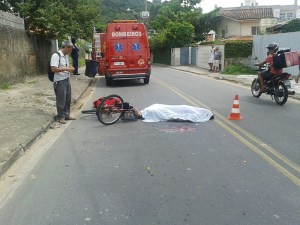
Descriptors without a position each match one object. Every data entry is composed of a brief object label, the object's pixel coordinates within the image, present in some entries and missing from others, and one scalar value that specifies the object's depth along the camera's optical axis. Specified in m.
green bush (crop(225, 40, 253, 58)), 16.82
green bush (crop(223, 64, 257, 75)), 16.16
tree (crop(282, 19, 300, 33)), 23.62
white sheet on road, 5.96
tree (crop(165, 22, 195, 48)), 27.28
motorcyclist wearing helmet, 7.92
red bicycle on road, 5.89
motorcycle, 7.49
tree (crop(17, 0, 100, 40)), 12.16
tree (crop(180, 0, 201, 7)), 37.52
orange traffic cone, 6.12
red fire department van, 11.63
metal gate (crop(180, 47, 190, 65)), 26.37
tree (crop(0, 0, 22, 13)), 12.56
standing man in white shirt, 5.88
